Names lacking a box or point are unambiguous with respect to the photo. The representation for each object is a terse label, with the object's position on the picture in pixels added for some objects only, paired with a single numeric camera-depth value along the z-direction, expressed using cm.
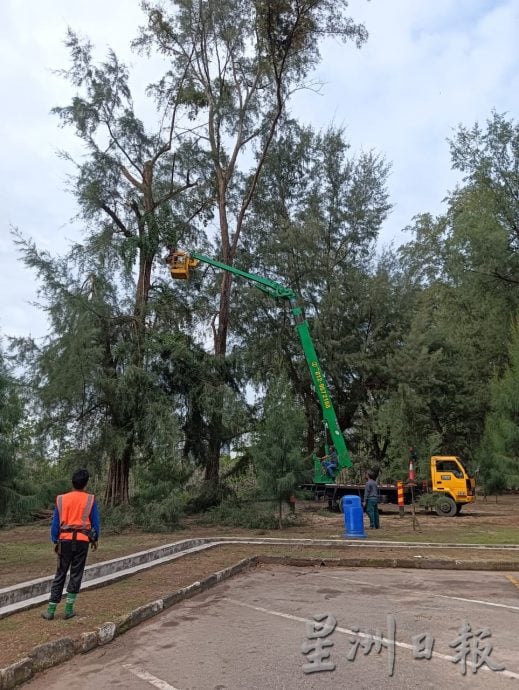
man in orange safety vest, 638
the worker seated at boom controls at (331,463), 2184
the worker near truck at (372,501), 1664
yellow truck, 2158
